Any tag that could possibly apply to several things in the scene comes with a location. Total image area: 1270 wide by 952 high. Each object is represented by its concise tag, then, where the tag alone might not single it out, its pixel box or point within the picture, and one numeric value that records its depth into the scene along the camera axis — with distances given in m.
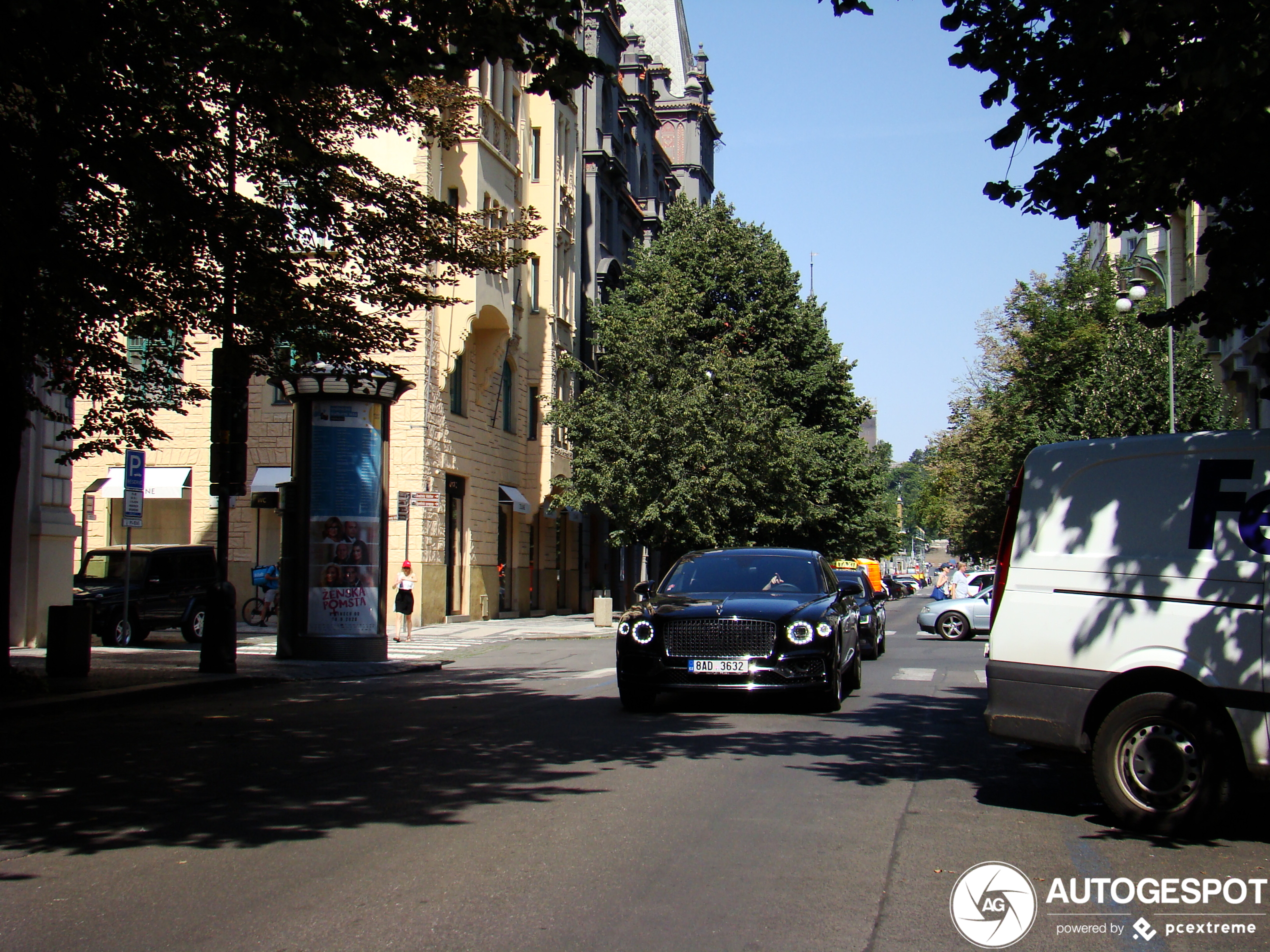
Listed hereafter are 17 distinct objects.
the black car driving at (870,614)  18.11
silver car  29.92
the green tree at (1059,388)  40.34
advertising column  21.08
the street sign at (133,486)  18.70
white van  6.77
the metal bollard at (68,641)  15.38
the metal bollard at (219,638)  17.50
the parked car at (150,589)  23.78
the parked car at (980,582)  37.47
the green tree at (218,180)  9.16
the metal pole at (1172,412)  32.44
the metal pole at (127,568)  19.34
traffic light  17.58
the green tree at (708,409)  37.38
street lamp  30.39
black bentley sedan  11.87
